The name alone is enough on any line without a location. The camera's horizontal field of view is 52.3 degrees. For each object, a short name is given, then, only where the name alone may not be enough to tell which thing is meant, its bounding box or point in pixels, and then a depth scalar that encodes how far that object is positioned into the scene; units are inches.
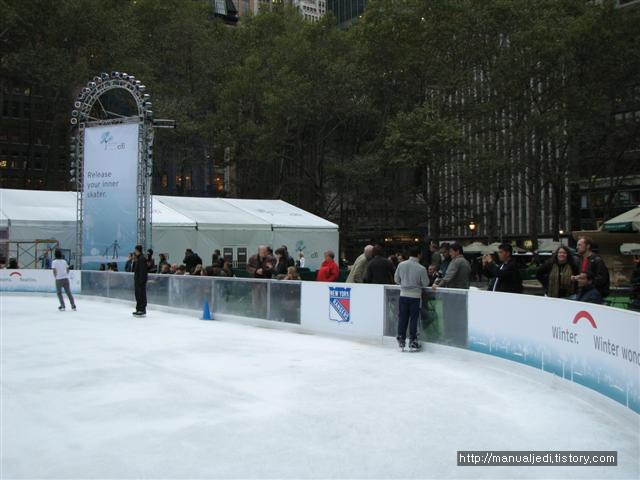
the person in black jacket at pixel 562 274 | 344.2
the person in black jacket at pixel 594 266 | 313.3
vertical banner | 826.8
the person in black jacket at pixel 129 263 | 795.2
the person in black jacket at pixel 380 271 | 476.1
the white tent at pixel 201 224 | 980.7
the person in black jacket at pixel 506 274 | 374.0
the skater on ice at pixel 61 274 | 650.8
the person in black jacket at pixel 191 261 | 774.5
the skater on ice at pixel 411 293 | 410.0
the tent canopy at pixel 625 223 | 683.4
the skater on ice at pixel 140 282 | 616.1
